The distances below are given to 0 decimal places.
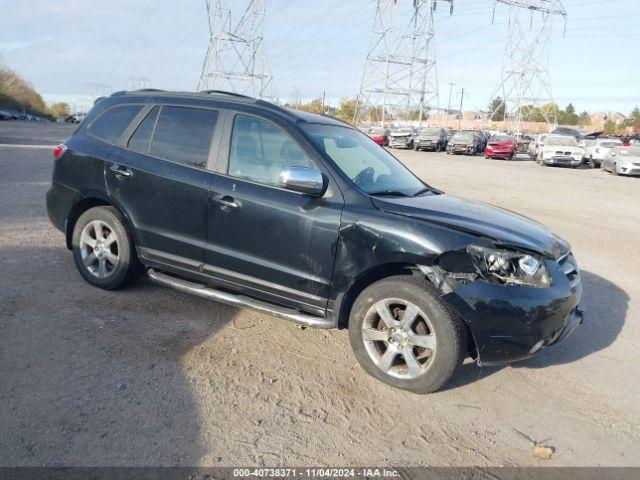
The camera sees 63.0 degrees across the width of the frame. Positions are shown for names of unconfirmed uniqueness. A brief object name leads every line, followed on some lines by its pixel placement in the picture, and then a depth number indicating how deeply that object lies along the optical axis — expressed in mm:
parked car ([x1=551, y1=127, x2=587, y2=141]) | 37806
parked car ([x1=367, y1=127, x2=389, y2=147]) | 39369
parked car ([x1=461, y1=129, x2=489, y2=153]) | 37203
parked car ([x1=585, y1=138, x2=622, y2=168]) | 27266
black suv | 3385
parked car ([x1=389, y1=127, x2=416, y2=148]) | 39062
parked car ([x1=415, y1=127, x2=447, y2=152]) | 36781
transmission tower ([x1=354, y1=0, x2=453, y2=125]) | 60250
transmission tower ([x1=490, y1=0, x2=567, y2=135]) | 57500
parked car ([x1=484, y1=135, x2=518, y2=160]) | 31719
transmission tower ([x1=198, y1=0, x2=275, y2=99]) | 45312
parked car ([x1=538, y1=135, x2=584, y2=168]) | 26844
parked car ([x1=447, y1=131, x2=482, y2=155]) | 34938
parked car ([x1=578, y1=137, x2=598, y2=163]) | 28134
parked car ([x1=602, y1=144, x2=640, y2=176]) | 22562
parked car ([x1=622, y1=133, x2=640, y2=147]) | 40125
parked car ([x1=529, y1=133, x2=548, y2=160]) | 29219
